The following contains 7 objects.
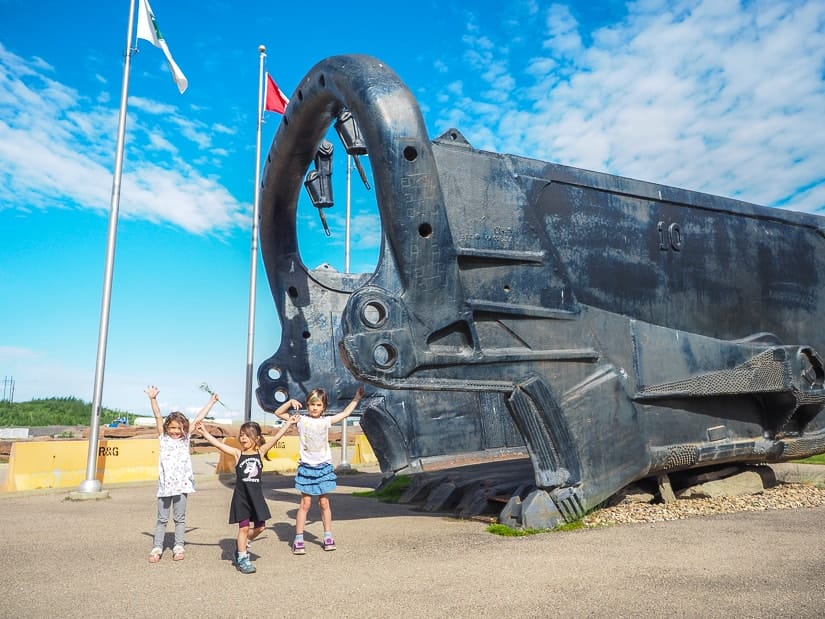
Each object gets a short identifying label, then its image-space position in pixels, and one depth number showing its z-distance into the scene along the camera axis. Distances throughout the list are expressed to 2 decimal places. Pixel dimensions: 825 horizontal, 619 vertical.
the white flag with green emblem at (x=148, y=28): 11.29
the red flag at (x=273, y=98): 14.86
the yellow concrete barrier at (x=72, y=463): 10.62
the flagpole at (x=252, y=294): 12.93
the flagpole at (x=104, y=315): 9.54
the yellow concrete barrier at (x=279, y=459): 14.01
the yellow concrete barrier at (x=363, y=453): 17.84
